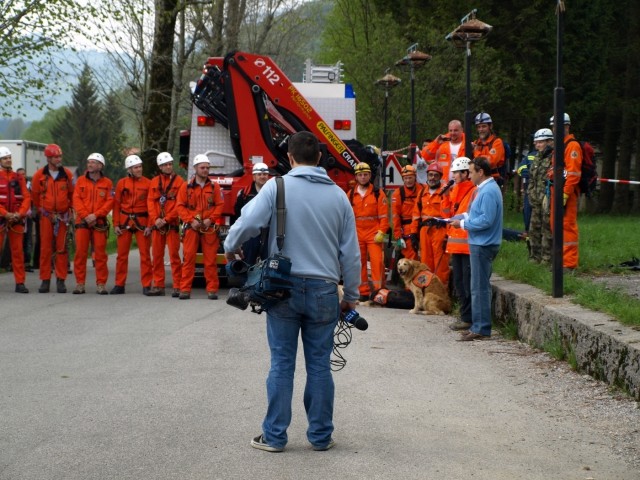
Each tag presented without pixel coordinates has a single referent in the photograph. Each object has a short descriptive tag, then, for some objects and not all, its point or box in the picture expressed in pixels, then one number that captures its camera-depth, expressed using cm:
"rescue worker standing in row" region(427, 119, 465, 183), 1611
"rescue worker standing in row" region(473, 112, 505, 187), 1546
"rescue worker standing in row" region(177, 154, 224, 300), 1518
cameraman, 648
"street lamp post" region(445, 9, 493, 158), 1534
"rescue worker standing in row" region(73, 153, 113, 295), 1567
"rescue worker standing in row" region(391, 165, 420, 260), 1560
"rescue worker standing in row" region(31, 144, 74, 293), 1588
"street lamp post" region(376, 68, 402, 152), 2492
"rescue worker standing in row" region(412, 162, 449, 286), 1466
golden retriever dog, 1359
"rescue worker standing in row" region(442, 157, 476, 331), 1186
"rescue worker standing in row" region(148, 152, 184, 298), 1552
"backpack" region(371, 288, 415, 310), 1434
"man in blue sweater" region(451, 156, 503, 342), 1098
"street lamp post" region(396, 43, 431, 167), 2045
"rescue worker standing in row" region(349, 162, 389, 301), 1523
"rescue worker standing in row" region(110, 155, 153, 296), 1573
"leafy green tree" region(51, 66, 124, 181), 9162
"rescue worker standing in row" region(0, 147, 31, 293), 1582
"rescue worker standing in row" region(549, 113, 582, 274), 1363
